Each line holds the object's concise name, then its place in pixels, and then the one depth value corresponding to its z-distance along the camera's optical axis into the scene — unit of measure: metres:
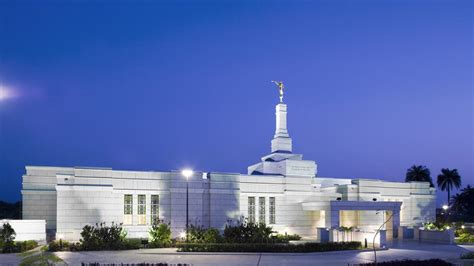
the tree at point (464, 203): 84.25
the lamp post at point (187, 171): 34.64
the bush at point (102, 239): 33.12
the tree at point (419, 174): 74.56
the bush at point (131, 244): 33.84
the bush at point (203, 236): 35.41
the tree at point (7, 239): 32.09
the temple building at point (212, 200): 40.12
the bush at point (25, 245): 32.50
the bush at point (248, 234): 35.12
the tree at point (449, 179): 75.56
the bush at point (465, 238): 41.41
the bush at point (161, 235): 36.06
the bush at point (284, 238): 37.35
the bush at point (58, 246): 32.50
